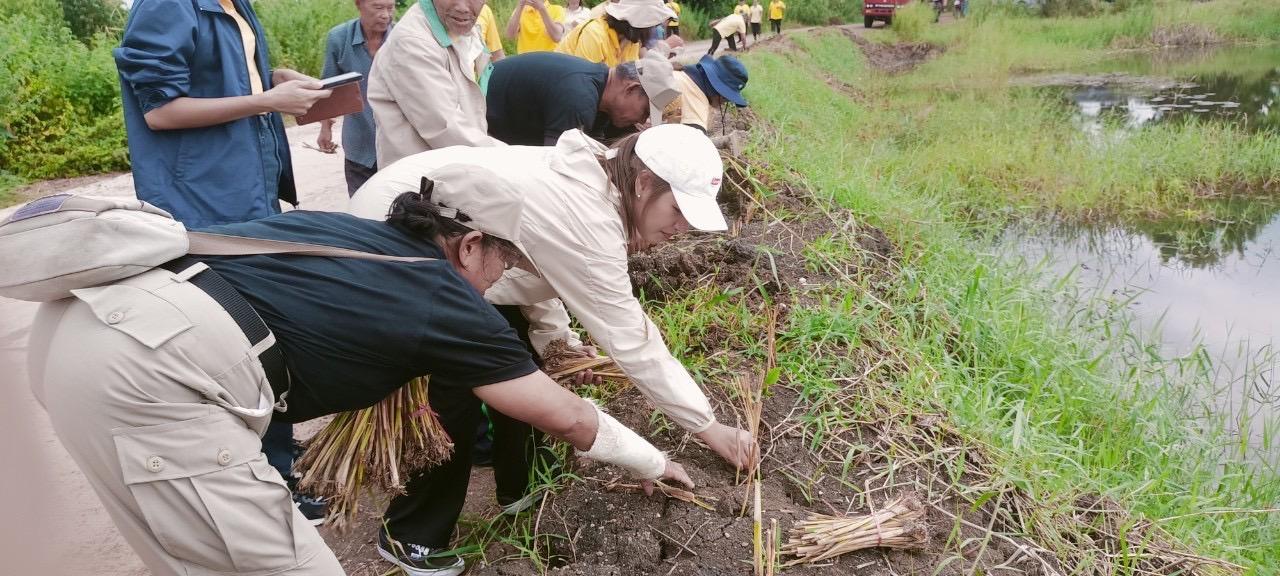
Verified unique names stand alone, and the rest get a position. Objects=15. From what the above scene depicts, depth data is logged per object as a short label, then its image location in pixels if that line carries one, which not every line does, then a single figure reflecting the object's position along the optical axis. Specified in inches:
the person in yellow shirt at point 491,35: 198.1
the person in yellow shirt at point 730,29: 594.5
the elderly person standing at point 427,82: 112.9
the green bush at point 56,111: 287.4
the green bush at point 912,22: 1044.5
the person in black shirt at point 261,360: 54.4
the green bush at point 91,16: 469.4
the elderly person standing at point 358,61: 143.6
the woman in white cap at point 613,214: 81.4
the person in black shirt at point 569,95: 120.3
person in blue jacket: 89.4
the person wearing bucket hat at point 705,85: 140.4
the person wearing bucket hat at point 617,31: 158.1
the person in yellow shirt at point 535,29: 222.1
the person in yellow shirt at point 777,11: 888.9
